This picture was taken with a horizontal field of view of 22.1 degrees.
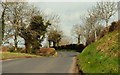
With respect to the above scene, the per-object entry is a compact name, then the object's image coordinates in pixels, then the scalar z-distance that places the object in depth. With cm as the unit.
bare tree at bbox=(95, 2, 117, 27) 7188
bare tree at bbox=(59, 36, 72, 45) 15235
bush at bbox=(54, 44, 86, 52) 9996
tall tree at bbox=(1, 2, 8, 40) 5509
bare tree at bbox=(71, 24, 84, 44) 11699
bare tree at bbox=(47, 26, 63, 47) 9521
